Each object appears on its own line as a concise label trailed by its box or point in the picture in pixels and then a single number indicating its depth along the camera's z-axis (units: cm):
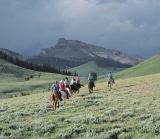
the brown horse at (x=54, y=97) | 2683
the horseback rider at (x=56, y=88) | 2686
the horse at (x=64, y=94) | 3128
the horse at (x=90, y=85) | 4178
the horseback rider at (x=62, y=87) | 3167
